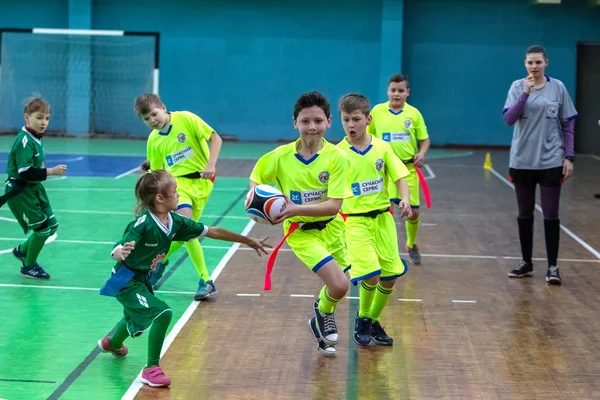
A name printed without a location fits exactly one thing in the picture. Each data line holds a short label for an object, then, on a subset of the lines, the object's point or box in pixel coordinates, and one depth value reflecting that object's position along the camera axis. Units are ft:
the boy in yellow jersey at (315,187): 20.31
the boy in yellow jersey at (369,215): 21.89
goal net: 84.64
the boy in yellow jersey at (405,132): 32.14
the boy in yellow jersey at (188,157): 26.89
